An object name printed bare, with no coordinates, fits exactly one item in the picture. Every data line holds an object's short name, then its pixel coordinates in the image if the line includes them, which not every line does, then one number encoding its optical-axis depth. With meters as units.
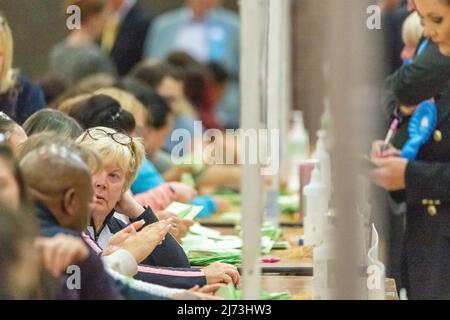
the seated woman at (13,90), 9.52
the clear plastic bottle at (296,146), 13.97
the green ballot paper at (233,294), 6.75
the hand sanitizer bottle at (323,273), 6.32
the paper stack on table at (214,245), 8.42
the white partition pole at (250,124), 6.19
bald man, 6.14
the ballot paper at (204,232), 9.62
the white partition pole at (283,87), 11.39
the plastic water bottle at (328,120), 5.51
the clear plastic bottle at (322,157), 8.72
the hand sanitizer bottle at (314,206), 8.91
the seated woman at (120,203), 7.43
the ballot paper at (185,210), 9.24
